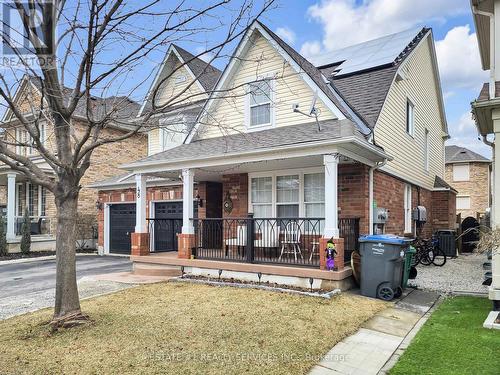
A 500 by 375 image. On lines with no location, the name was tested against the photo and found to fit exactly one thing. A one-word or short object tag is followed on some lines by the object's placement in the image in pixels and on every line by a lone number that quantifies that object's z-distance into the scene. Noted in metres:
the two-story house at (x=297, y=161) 8.87
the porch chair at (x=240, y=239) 10.04
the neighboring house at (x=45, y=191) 17.98
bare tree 5.18
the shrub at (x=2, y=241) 16.52
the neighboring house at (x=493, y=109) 6.24
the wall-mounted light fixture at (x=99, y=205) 17.50
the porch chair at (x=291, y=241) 9.27
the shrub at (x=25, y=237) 17.11
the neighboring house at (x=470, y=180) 32.19
